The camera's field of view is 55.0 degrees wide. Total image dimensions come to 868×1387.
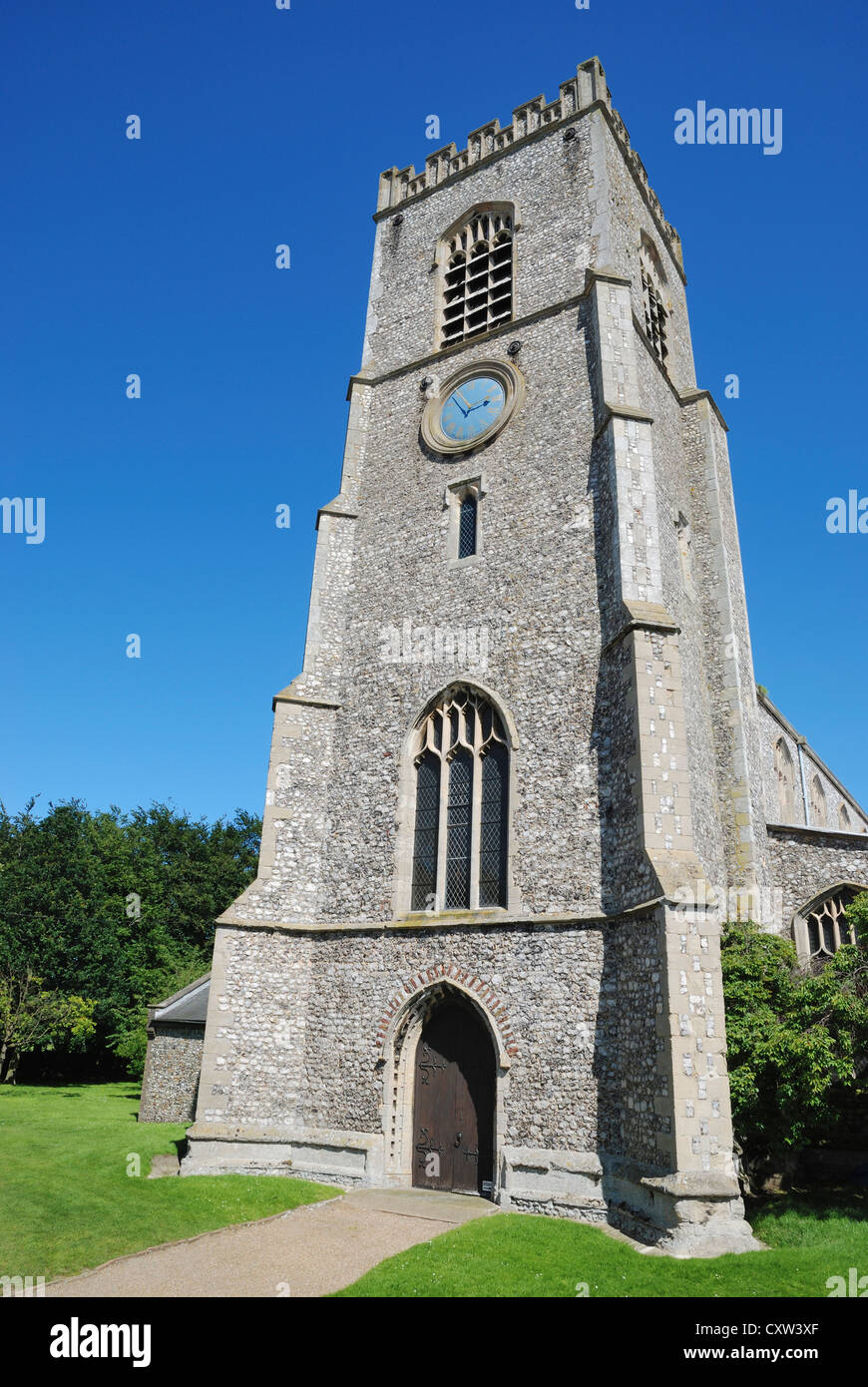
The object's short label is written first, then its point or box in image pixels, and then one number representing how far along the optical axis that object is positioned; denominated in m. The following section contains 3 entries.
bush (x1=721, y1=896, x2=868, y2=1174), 10.52
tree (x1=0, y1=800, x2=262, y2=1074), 30.52
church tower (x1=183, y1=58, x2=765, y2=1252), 11.51
